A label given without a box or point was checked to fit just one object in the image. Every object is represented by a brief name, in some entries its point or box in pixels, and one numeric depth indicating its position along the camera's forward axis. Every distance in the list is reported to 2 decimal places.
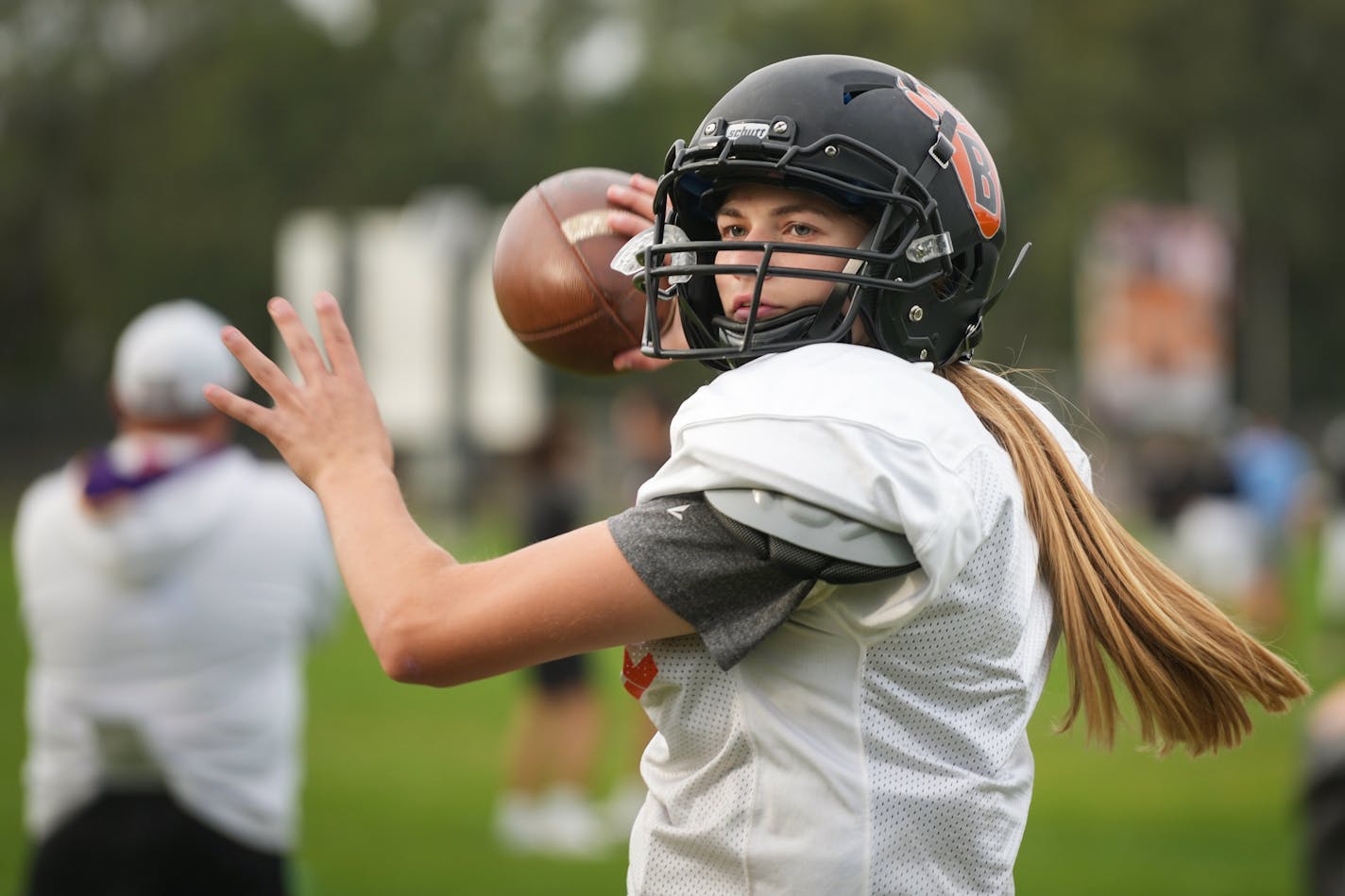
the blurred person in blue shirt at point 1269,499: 29.34
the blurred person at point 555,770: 15.24
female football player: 3.88
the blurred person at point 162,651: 8.24
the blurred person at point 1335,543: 26.48
